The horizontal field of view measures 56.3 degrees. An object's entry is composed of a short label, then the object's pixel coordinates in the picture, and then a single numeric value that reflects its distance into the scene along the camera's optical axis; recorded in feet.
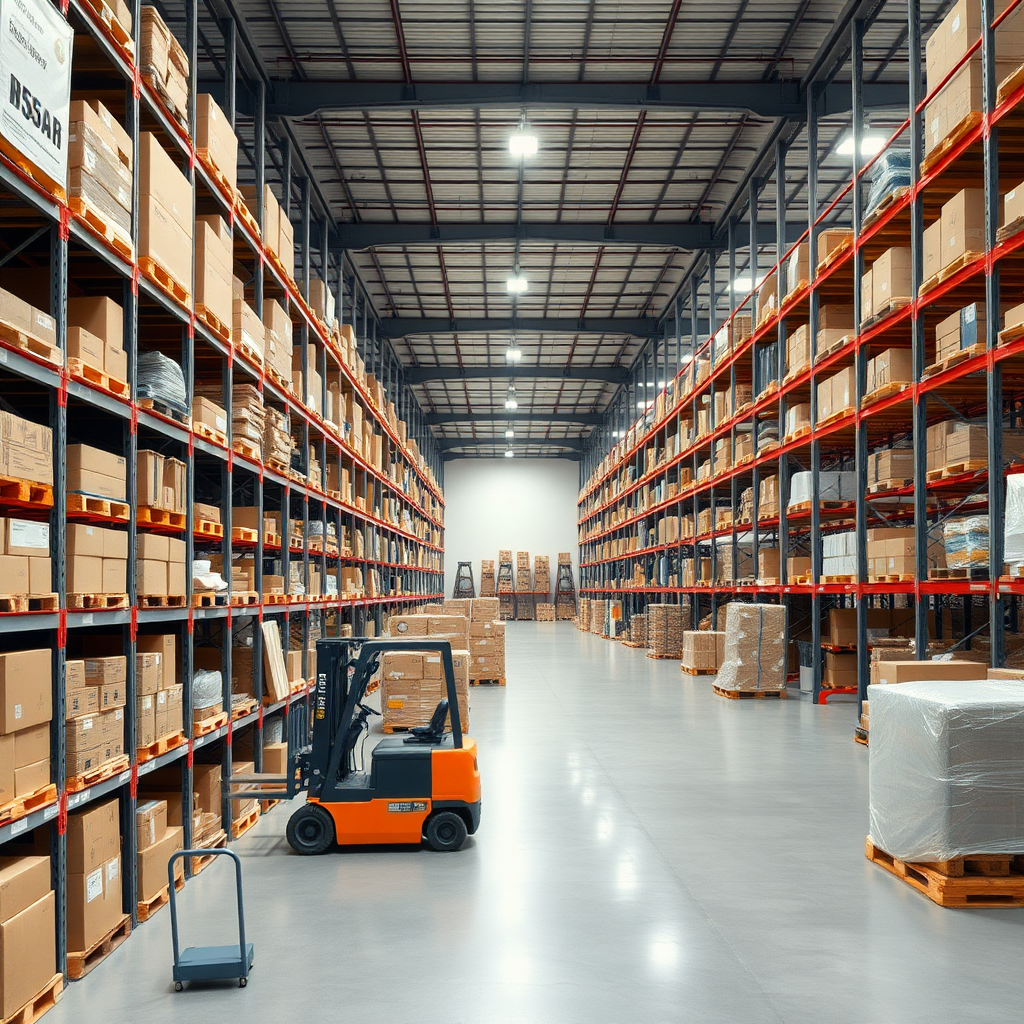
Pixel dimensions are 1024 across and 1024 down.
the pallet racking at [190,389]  13.20
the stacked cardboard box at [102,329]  15.25
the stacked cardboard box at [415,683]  33.17
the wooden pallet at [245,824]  21.24
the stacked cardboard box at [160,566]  16.93
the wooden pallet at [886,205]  30.35
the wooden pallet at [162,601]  16.99
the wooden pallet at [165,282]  17.02
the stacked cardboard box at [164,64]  17.72
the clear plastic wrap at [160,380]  17.97
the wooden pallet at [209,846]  18.43
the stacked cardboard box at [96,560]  13.85
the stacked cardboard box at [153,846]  15.79
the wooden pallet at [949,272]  25.61
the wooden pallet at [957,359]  25.41
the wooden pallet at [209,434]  20.17
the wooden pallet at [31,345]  11.75
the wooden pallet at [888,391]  30.81
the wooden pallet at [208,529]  20.95
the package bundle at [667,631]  66.33
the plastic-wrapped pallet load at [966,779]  15.61
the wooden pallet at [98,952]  12.96
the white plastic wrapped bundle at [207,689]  20.04
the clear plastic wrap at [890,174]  30.91
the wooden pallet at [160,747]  16.33
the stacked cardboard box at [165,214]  17.30
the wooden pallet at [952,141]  25.81
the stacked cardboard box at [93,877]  13.21
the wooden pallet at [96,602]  13.83
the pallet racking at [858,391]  24.89
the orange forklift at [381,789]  19.10
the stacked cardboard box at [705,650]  53.59
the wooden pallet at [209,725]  19.29
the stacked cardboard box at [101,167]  14.29
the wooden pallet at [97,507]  14.35
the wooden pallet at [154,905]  15.61
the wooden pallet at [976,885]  15.39
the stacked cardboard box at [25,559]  11.98
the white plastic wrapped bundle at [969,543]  26.27
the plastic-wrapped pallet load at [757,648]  42.78
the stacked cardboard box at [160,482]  17.57
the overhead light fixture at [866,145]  44.62
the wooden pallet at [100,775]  13.48
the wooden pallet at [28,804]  11.44
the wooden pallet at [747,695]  43.09
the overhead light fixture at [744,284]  62.95
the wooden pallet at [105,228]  13.96
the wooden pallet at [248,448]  23.60
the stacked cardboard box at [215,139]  21.53
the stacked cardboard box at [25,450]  11.94
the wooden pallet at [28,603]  11.73
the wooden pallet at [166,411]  17.22
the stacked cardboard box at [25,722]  11.74
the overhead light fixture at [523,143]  41.73
